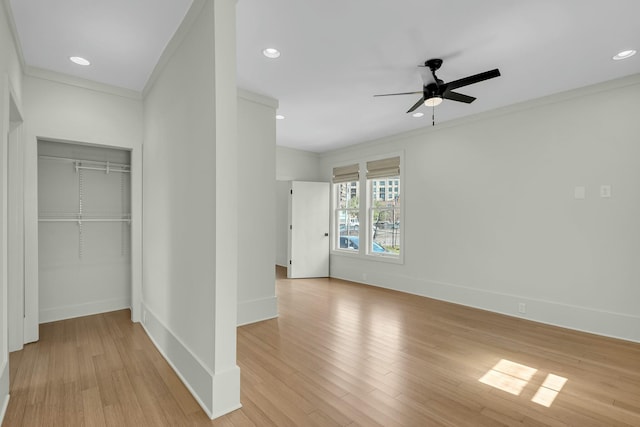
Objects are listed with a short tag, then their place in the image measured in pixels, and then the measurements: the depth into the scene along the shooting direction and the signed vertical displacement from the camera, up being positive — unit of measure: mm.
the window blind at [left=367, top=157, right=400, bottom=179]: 5565 +782
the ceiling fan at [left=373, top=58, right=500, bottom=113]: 2804 +1106
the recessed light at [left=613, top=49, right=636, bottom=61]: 2755 +1384
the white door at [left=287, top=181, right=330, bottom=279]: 6340 -383
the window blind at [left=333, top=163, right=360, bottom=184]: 6288 +765
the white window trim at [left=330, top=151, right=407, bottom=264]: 5441 -176
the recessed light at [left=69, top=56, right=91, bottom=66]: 2943 +1433
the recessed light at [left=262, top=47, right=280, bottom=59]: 2720 +1388
